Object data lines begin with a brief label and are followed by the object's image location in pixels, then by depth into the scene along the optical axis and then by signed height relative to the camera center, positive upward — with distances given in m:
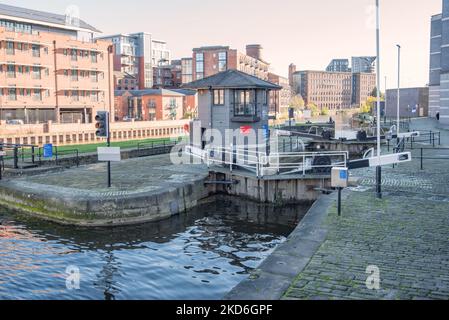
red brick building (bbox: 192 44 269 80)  113.75 +15.69
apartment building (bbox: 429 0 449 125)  67.25 +11.44
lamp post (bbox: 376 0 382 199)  17.11 +0.42
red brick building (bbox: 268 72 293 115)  147.36 +9.31
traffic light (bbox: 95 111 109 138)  20.83 +0.12
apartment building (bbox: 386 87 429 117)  113.88 +4.95
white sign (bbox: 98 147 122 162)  20.64 -1.29
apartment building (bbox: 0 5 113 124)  66.81 +8.71
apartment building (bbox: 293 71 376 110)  194.38 +15.74
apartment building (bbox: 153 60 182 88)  142.62 +14.62
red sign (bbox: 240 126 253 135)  30.90 -0.41
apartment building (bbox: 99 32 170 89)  137.12 +20.57
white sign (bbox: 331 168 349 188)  14.41 -1.66
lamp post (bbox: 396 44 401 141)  36.09 +4.85
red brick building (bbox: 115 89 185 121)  100.06 +4.29
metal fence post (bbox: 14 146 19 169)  29.42 -2.16
